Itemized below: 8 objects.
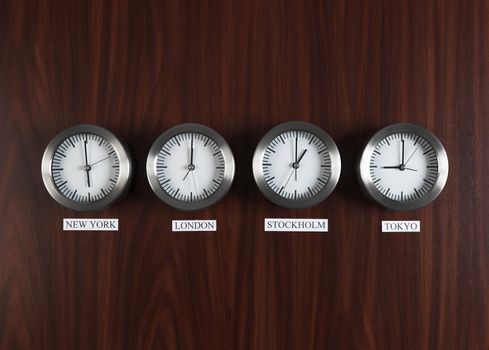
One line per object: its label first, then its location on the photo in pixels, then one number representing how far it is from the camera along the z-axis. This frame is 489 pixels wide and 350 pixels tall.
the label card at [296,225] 1.58
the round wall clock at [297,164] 1.51
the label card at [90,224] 1.60
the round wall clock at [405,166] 1.52
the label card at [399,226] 1.58
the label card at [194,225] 1.58
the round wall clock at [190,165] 1.52
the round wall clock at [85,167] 1.53
